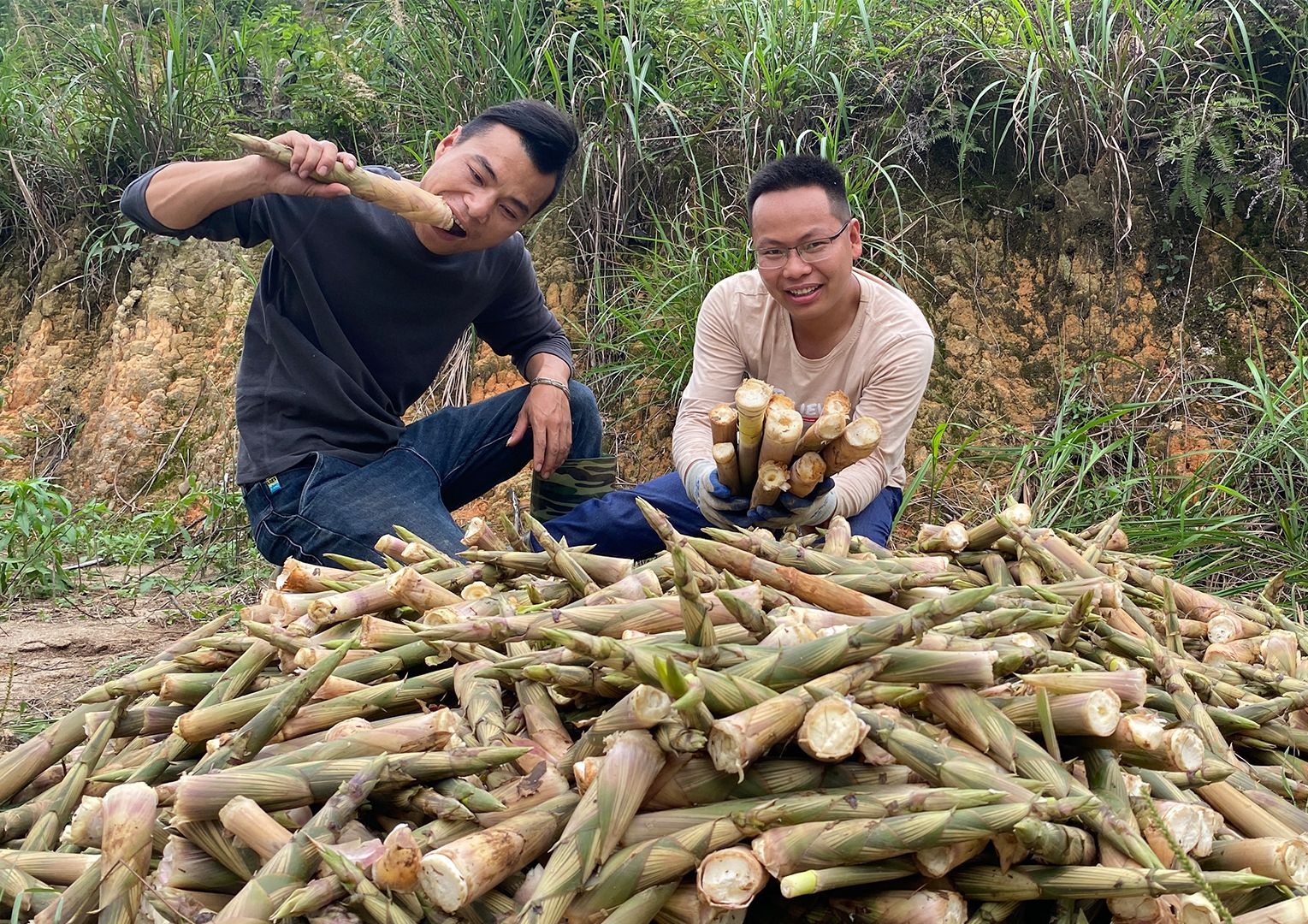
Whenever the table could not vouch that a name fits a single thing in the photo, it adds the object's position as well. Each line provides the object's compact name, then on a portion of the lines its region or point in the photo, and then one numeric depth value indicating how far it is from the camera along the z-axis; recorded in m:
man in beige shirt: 2.81
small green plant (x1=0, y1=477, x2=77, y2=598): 3.40
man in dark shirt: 2.86
